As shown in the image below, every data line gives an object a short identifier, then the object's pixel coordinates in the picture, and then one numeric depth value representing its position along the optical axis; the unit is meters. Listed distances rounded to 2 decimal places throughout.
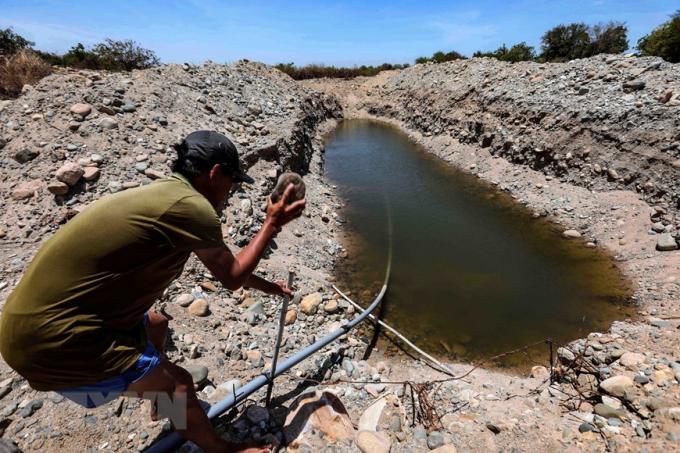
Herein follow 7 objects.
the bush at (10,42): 13.93
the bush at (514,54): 27.36
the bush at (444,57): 33.69
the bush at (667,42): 16.64
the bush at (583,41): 28.66
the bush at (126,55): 17.00
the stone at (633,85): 10.23
